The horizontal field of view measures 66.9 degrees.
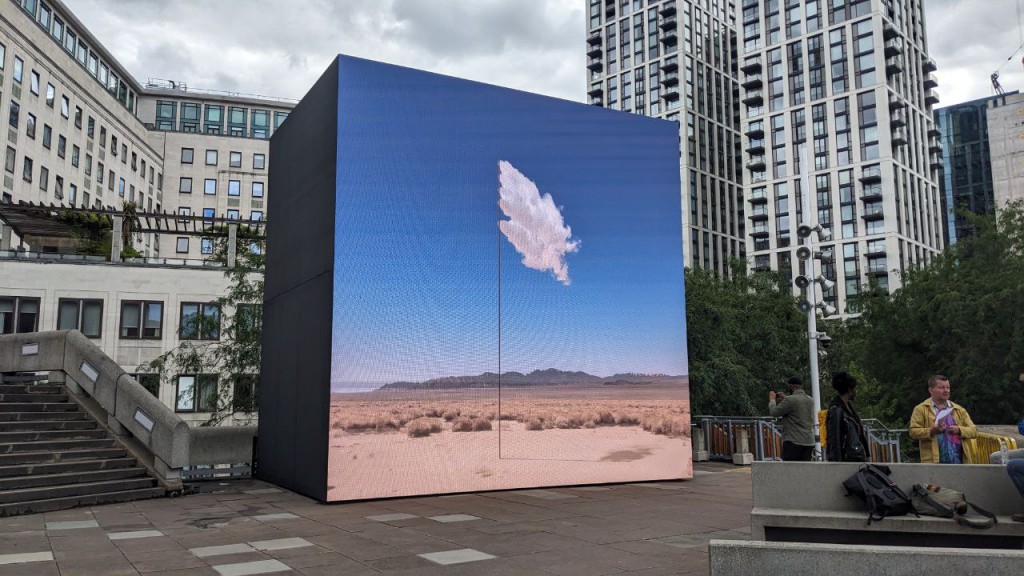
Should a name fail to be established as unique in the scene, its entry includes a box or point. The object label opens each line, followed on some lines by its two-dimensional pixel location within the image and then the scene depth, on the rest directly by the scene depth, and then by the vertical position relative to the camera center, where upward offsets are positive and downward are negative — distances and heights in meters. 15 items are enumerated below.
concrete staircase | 11.66 -1.30
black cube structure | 12.77 +1.55
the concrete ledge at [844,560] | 4.96 -1.19
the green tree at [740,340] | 24.19 +1.58
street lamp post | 18.98 +2.38
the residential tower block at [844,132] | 86.00 +28.84
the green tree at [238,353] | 24.86 +0.94
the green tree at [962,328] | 32.50 +2.34
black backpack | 6.79 -1.00
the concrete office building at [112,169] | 37.16 +18.19
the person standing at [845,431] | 7.96 -0.53
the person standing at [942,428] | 7.93 -0.49
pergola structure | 36.38 +8.10
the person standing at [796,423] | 11.62 -0.64
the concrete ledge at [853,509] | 6.66 -1.20
